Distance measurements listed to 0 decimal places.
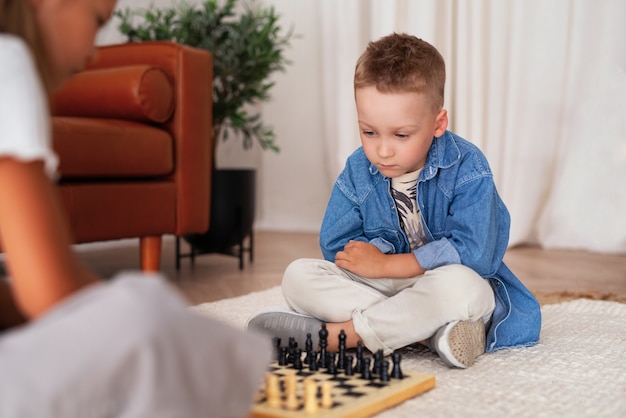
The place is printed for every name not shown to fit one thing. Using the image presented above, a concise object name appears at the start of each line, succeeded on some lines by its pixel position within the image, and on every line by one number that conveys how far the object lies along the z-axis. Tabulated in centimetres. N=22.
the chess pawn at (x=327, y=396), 99
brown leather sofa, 202
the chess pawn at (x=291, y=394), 99
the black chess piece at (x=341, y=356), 121
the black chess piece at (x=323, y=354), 123
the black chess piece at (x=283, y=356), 127
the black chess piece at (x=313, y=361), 123
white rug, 111
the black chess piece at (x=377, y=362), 116
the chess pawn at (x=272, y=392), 100
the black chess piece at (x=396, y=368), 117
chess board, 97
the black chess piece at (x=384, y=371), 114
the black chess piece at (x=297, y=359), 125
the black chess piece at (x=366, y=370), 116
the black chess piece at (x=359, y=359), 119
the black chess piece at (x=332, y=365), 119
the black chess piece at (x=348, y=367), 117
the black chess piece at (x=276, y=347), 130
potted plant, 279
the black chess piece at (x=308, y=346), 126
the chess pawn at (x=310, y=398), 96
